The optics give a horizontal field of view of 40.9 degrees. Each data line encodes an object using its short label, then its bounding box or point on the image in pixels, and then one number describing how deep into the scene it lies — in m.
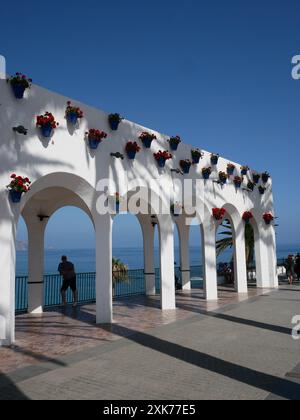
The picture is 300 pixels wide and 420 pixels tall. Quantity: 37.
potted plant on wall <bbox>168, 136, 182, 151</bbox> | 13.69
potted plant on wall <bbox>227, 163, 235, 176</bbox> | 17.22
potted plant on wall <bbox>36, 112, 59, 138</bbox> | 8.96
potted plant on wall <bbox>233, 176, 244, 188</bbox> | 17.47
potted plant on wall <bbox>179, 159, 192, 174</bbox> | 14.06
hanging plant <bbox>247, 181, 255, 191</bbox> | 18.58
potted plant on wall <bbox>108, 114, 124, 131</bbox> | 11.12
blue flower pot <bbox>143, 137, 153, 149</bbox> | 12.35
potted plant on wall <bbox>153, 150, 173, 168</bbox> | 12.86
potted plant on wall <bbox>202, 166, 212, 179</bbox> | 15.22
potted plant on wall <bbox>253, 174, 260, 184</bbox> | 19.44
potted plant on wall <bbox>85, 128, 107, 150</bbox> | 10.36
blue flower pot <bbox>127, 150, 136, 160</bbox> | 11.66
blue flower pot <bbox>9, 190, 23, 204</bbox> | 8.18
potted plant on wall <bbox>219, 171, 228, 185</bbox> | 16.21
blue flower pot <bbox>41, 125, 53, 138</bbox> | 9.02
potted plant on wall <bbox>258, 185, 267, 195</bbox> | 19.89
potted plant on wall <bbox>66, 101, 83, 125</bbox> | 9.74
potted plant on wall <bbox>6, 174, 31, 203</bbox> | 8.15
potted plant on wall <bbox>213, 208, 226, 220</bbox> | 15.32
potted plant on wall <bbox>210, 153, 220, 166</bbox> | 16.03
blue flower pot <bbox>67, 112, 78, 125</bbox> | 9.80
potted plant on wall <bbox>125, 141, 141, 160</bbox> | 11.62
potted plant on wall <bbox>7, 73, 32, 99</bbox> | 8.44
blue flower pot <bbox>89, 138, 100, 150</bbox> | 10.38
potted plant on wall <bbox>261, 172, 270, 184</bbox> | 20.48
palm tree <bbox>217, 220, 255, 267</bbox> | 23.94
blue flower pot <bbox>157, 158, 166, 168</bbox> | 12.89
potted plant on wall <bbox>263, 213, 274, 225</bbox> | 19.85
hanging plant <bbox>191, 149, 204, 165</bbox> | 14.70
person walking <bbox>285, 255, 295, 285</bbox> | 21.42
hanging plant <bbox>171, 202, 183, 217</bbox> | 13.34
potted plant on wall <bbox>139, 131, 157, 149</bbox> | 12.30
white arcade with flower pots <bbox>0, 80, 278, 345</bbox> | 8.32
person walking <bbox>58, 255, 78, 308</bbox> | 13.54
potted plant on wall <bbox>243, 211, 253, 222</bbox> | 17.84
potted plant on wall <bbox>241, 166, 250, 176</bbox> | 18.40
